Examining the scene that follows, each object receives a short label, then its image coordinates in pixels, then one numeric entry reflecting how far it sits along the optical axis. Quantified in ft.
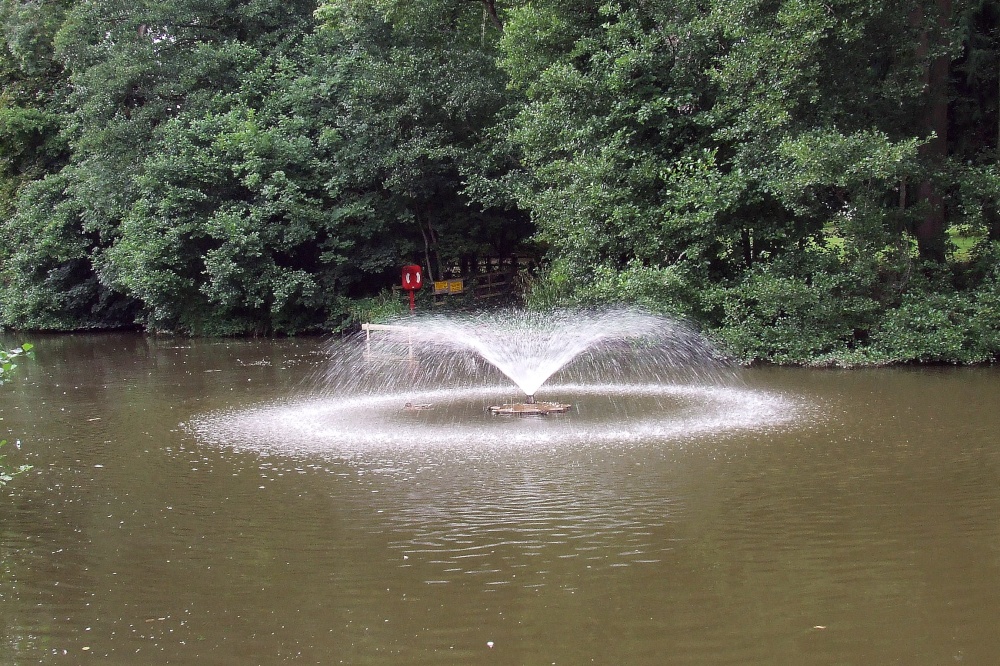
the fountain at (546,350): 52.08
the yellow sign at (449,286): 85.20
